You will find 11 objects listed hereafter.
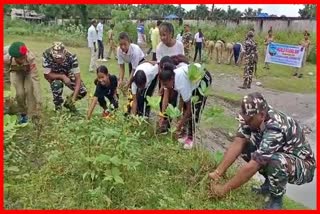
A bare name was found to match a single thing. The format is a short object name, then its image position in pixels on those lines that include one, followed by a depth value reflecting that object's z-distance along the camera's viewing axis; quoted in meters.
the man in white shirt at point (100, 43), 14.82
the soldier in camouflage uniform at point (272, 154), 3.52
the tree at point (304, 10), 32.37
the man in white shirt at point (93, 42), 12.12
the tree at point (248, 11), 42.76
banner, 14.56
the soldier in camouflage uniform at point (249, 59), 11.17
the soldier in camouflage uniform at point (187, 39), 15.63
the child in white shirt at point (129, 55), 5.90
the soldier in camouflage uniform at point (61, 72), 5.86
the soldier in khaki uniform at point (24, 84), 5.28
